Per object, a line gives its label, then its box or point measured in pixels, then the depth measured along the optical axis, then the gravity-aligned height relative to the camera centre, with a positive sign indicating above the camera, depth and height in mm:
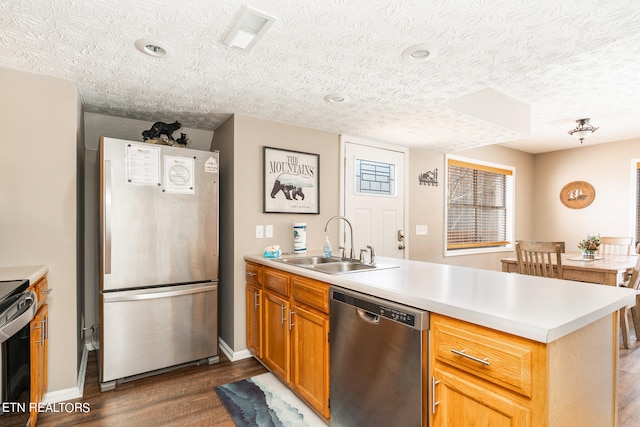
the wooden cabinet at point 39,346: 1776 -769
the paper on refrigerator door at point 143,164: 2404 +340
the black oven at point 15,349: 1411 -643
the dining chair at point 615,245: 4047 -423
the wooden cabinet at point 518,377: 1002 -559
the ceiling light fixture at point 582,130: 3533 +866
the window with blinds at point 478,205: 4684 +90
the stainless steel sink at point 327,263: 2434 -404
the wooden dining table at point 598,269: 2848 -511
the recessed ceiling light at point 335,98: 2489 +863
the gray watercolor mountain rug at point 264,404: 1968 -1244
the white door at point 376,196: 3623 +178
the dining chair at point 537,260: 2949 -461
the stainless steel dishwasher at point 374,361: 1341 -684
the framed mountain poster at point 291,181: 3053 +282
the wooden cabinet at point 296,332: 1900 -795
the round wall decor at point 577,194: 5000 +259
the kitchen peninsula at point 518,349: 1006 -464
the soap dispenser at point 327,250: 2830 -333
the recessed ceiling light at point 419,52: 1776 +875
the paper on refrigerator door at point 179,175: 2531 +280
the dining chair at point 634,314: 2804 -932
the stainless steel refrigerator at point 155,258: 2338 -352
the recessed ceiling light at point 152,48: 1733 +878
